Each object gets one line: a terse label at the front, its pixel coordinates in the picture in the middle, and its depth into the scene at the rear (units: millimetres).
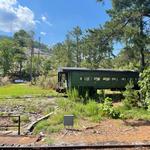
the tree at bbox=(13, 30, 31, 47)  53866
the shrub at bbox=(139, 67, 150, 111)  6106
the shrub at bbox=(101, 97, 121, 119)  6838
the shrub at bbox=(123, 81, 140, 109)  8572
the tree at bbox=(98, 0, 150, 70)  9026
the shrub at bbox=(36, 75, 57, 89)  19623
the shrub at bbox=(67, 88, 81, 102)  8991
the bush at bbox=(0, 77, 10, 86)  27133
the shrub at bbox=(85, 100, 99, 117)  6968
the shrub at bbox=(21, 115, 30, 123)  7256
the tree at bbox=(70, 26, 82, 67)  31713
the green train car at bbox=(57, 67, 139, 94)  12816
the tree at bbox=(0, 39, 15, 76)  34417
